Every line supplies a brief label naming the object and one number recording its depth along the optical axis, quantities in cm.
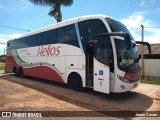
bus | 816
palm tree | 1973
